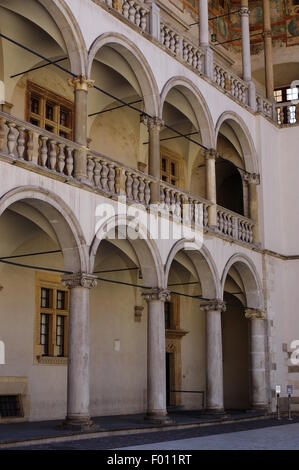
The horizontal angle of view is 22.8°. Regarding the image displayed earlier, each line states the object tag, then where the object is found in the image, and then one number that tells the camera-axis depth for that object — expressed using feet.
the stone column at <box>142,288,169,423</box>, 45.29
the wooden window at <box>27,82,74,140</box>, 48.62
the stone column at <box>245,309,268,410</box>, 59.16
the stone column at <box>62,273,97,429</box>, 38.65
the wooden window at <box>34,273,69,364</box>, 49.80
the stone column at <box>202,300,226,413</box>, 52.54
